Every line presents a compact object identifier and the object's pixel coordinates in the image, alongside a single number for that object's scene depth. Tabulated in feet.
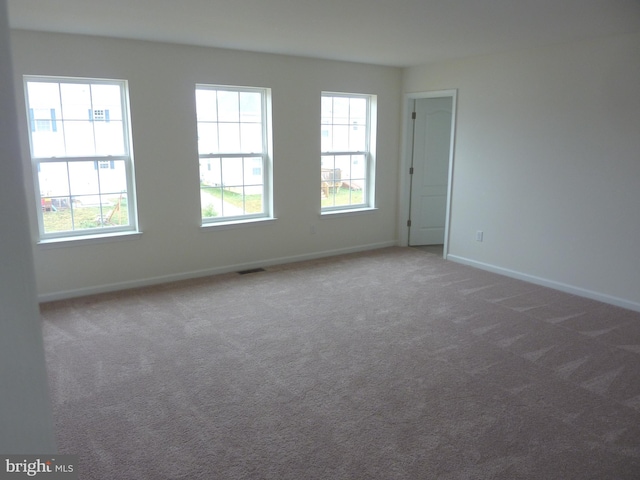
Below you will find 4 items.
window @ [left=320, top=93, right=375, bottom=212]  19.54
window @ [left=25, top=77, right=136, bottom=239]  13.92
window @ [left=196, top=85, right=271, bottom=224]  16.65
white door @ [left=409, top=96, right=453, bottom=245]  21.06
